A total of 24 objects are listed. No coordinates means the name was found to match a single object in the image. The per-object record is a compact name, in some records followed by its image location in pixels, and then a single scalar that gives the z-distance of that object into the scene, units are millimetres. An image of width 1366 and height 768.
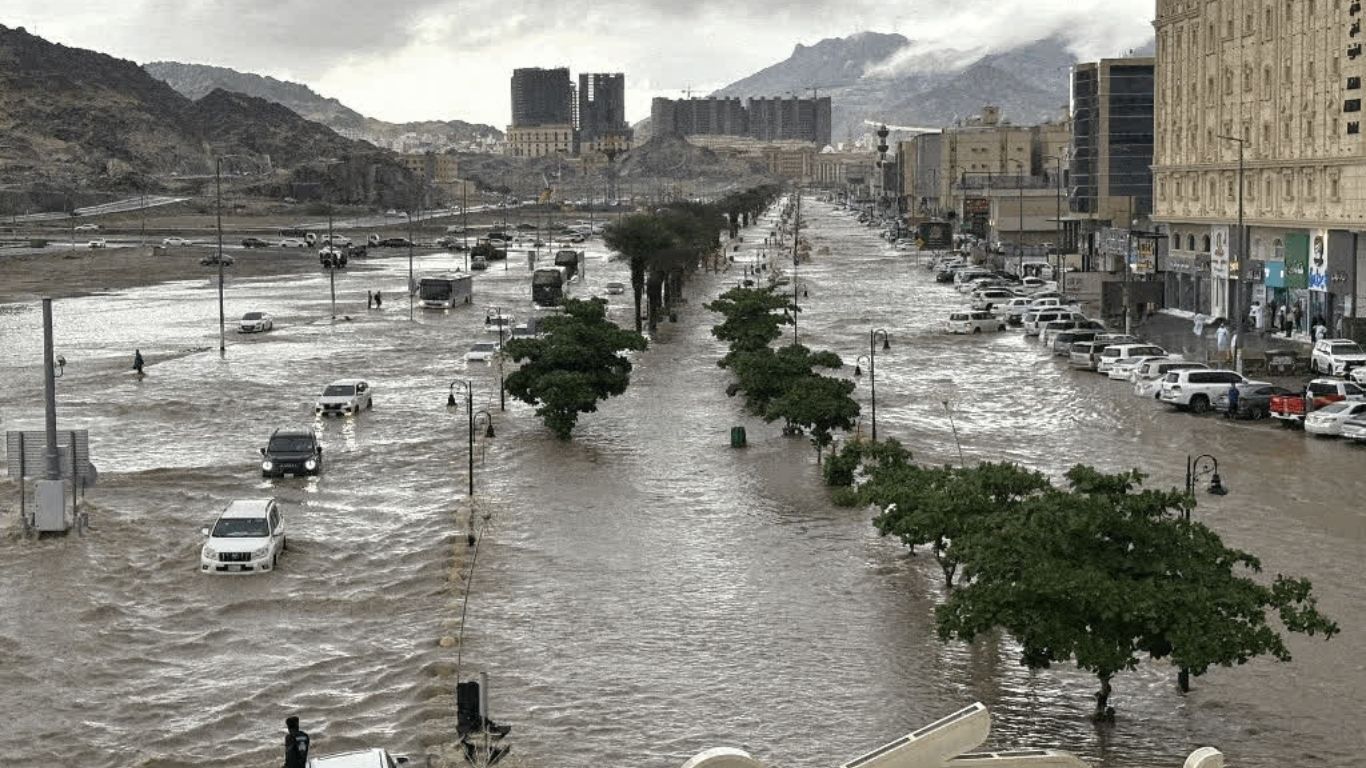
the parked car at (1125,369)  57625
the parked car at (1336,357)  52041
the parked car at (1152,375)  53094
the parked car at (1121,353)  59281
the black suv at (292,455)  39312
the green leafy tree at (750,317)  56656
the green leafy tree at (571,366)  45156
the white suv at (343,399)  50062
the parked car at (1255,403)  47781
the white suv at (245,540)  29984
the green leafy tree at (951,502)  24484
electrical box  32938
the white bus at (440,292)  91188
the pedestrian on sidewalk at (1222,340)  59219
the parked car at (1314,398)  46094
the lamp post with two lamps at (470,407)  40938
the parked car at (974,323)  77500
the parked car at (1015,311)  80875
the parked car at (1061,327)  70062
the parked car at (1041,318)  73750
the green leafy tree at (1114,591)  20000
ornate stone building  60688
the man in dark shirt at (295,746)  18250
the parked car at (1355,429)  42719
